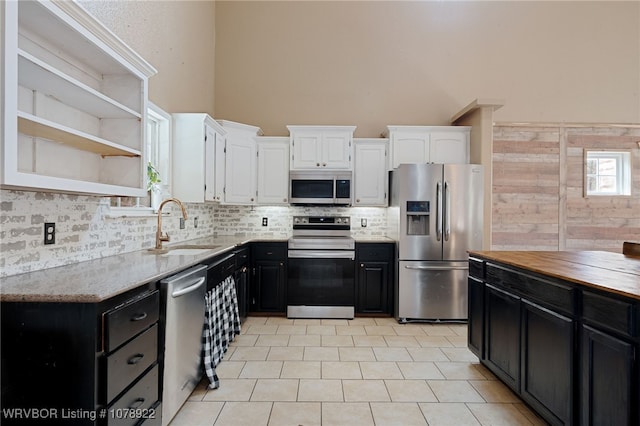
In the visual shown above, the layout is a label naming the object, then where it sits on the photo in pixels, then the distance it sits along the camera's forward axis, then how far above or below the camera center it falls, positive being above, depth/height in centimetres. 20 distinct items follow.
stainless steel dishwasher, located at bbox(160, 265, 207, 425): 182 -74
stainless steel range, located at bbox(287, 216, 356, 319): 392 -78
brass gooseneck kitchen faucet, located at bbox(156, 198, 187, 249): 267 -19
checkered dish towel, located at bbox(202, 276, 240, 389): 234 -92
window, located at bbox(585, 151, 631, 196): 454 +60
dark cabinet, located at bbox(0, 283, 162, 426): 125 -58
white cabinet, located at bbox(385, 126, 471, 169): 416 +89
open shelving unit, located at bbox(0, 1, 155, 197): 125 +60
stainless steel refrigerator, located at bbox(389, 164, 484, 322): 376 -27
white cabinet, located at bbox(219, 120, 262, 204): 399 +61
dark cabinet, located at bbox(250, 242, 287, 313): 396 -77
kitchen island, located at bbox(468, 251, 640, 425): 140 -62
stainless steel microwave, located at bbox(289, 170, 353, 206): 419 +33
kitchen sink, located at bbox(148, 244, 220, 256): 267 -33
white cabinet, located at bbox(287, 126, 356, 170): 418 +84
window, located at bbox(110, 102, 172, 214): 292 +61
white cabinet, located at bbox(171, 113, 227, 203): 319 +53
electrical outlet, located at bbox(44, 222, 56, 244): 175 -12
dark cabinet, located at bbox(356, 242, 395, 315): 397 -80
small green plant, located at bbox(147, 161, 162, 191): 273 +29
